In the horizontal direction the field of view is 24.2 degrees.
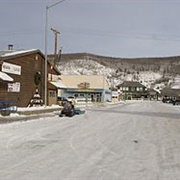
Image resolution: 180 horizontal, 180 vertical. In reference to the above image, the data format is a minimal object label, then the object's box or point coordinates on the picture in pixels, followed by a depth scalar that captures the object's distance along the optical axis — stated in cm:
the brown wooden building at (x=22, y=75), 3936
